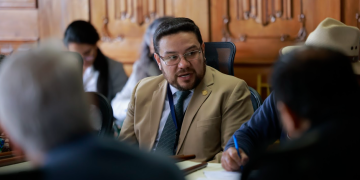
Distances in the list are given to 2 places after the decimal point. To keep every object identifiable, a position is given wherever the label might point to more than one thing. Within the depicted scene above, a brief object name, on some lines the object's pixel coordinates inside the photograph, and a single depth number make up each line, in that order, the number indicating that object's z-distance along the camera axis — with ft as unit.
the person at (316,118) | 11.37
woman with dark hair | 18.82
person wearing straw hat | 14.65
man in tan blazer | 15.70
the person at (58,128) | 9.92
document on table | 14.29
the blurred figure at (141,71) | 18.34
